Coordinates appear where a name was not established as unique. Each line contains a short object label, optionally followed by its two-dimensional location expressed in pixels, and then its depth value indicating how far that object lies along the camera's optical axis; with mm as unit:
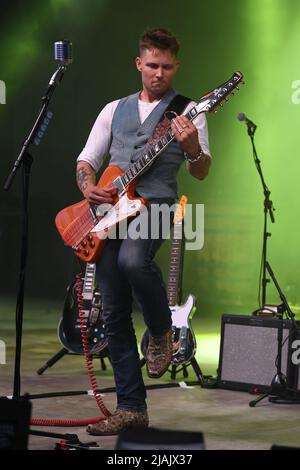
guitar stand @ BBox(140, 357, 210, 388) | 5488
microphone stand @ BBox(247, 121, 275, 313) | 6248
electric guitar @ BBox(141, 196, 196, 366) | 5656
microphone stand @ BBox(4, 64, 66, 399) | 3607
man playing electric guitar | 3750
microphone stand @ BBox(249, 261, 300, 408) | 4992
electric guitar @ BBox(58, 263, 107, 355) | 5809
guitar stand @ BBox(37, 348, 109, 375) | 5863
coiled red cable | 4059
